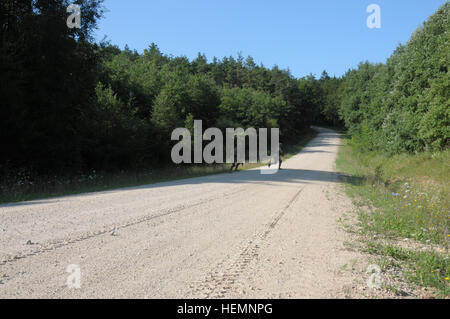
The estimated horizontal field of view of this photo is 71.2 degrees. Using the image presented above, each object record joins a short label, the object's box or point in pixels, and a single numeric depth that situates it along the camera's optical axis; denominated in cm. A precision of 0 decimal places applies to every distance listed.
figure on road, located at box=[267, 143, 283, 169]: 2272
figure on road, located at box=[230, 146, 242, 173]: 2156
